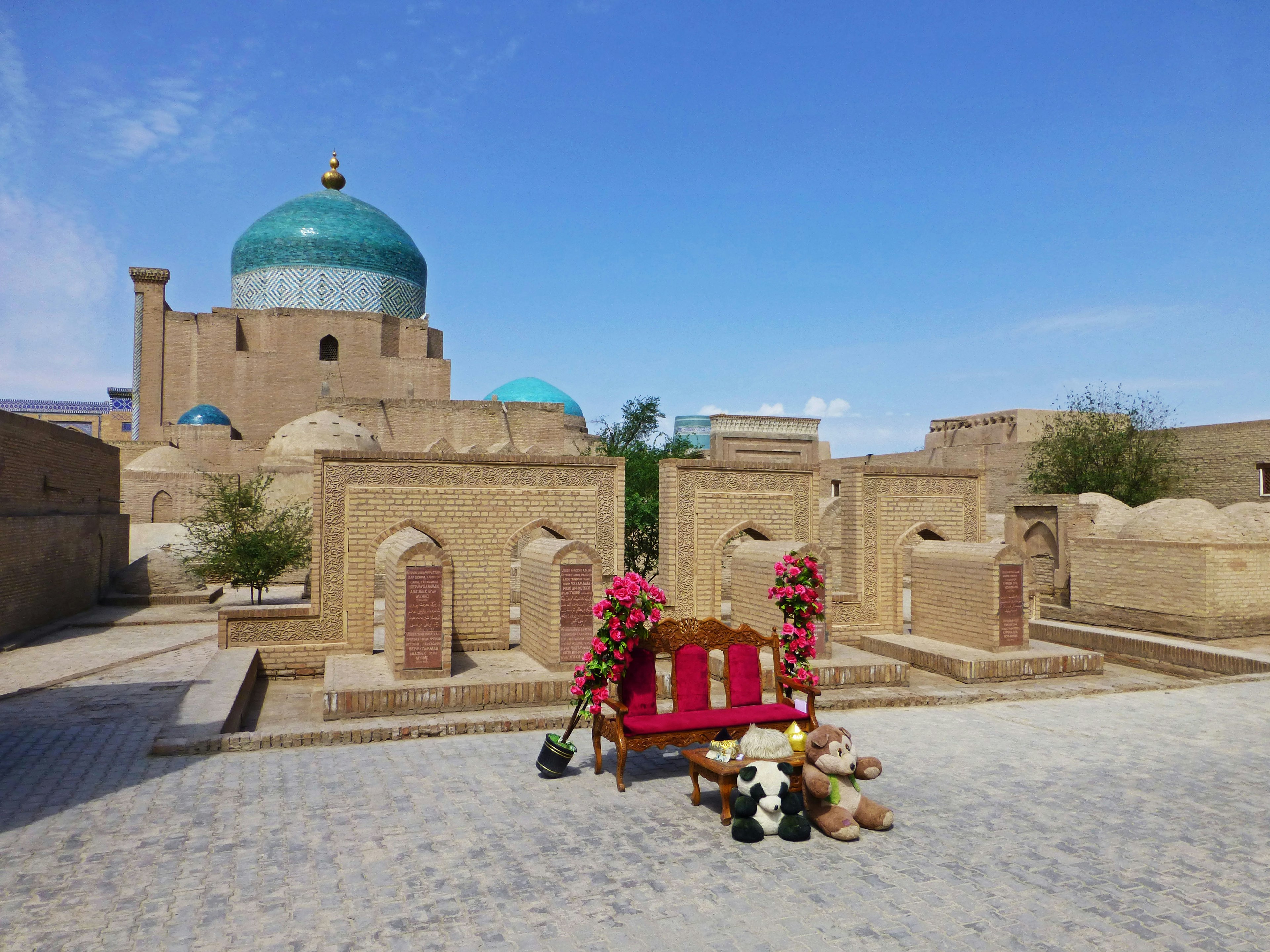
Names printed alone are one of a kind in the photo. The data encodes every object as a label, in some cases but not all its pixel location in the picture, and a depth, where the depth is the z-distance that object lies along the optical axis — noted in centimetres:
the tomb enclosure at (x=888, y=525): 1180
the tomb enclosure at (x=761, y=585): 975
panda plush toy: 483
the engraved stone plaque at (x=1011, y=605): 984
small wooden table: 507
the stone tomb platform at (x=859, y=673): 889
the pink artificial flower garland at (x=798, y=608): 676
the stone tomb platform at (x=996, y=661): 937
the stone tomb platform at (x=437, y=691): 759
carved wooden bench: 590
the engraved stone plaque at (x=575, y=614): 885
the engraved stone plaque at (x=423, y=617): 822
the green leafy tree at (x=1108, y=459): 2038
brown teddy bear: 488
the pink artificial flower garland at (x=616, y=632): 598
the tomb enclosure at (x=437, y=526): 977
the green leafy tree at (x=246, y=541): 1439
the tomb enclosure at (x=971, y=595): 981
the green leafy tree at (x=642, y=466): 1806
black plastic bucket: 585
